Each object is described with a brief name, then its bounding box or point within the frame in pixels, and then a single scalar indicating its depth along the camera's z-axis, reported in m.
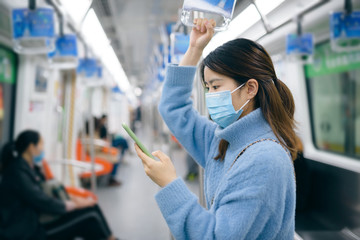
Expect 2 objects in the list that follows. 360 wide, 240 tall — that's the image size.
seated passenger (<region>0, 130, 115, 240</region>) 2.31
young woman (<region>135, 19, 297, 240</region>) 0.76
